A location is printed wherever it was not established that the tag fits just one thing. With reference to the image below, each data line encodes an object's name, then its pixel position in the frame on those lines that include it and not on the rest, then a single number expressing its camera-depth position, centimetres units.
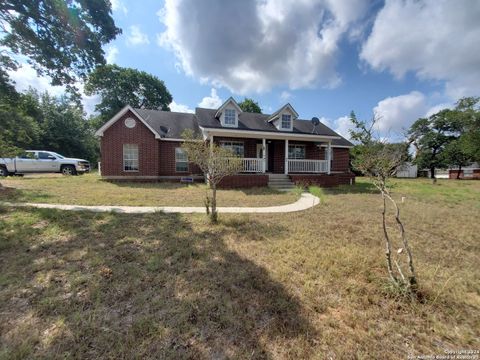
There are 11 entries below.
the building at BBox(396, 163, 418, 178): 3251
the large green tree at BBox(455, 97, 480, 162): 2182
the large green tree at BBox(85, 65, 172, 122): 3719
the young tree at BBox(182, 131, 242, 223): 624
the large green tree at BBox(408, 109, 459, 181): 3008
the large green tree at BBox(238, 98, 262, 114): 3603
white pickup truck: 1510
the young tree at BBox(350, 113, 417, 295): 304
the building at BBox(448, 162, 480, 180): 2973
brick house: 1398
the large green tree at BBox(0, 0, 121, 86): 754
